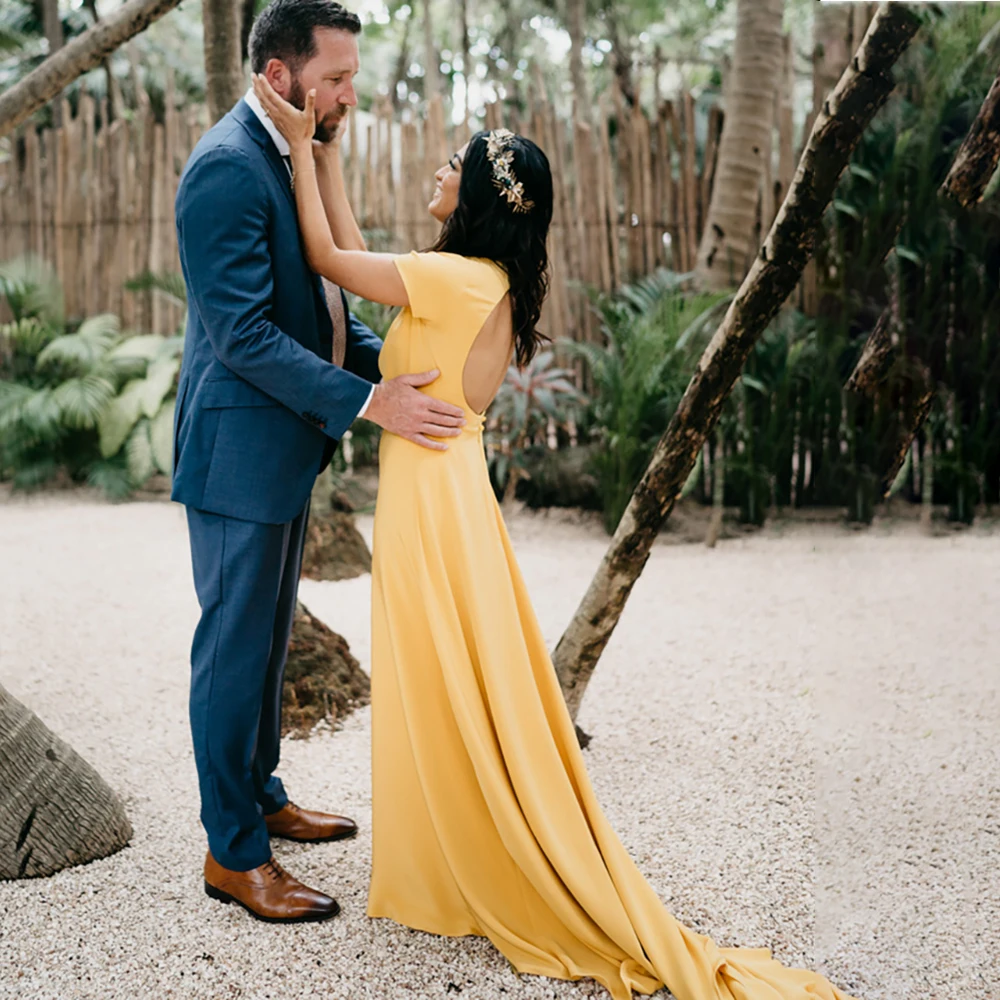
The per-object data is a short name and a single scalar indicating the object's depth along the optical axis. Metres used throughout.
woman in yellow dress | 2.10
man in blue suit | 2.08
